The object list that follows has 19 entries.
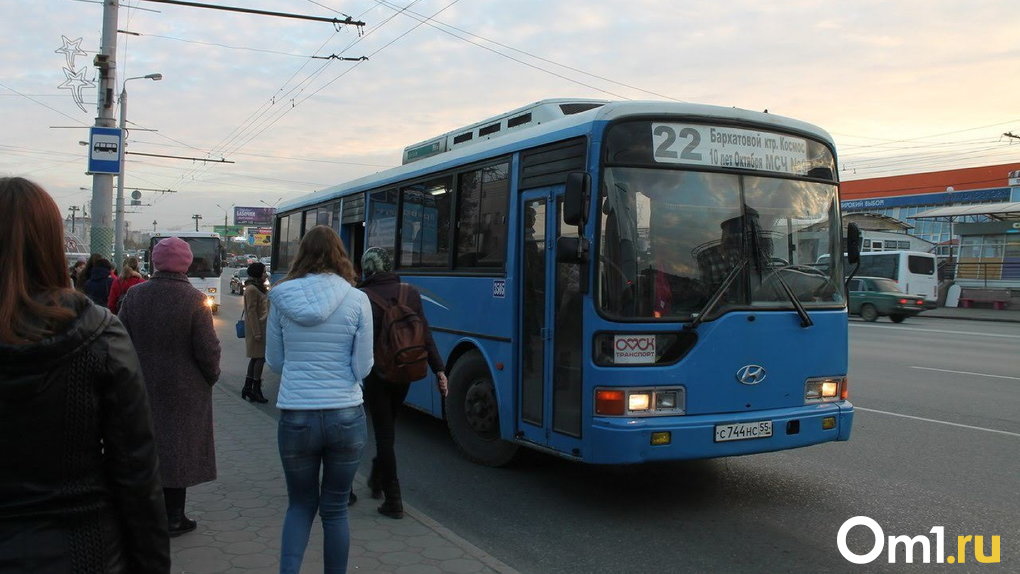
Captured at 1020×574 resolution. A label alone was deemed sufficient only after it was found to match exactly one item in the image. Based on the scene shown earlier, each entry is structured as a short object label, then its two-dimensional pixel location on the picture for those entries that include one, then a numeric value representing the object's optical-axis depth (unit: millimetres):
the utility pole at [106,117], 13102
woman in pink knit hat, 4715
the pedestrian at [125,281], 9070
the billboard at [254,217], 122750
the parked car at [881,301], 27078
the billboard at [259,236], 110075
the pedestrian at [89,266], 10791
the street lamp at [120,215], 21019
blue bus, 5605
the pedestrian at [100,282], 10531
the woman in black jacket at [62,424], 1848
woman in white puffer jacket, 3795
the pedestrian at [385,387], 5406
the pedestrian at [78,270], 11387
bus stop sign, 12562
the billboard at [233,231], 116350
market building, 37750
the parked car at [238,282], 48625
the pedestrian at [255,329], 10367
